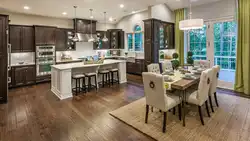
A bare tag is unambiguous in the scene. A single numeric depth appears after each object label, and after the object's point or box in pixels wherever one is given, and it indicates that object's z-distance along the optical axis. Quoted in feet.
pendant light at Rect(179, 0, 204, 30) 11.72
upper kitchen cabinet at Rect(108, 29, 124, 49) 28.96
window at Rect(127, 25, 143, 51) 26.76
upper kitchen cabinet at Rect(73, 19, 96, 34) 24.98
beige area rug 8.27
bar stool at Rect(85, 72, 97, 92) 16.93
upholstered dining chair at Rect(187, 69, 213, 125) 8.96
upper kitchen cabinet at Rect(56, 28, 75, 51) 23.61
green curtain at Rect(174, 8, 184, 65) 21.66
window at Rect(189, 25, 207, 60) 19.92
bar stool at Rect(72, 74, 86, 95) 15.90
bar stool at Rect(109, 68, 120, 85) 19.70
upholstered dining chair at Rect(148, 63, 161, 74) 12.71
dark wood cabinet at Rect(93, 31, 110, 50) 28.22
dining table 9.18
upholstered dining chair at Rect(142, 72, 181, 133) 8.36
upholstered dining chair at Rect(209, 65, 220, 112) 10.81
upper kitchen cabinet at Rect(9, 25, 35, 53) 19.51
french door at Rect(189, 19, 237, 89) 17.39
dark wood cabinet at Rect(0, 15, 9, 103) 13.32
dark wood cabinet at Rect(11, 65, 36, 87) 19.21
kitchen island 14.88
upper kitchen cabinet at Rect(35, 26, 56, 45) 20.71
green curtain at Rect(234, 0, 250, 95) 15.17
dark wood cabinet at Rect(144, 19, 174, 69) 20.71
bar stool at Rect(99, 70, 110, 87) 18.63
